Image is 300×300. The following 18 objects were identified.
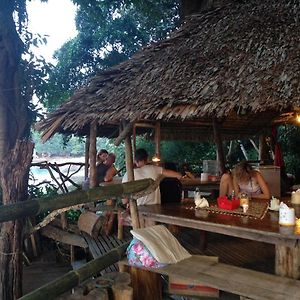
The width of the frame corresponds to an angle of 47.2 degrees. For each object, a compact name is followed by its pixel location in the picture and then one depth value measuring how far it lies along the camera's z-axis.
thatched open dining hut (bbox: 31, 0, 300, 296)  3.51
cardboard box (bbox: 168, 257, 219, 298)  3.08
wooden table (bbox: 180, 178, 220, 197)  6.05
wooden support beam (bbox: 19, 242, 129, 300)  2.45
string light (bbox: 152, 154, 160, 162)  5.92
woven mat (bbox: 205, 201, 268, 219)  3.38
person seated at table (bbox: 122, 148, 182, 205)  4.31
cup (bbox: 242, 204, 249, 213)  3.51
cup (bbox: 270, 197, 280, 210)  3.60
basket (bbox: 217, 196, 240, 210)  3.65
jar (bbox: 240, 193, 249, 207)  3.61
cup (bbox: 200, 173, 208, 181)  6.38
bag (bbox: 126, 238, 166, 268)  2.93
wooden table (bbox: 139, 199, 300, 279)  2.73
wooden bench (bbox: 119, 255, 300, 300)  2.47
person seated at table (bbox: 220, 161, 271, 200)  4.39
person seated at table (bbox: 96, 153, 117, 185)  6.15
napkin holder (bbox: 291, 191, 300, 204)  3.88
